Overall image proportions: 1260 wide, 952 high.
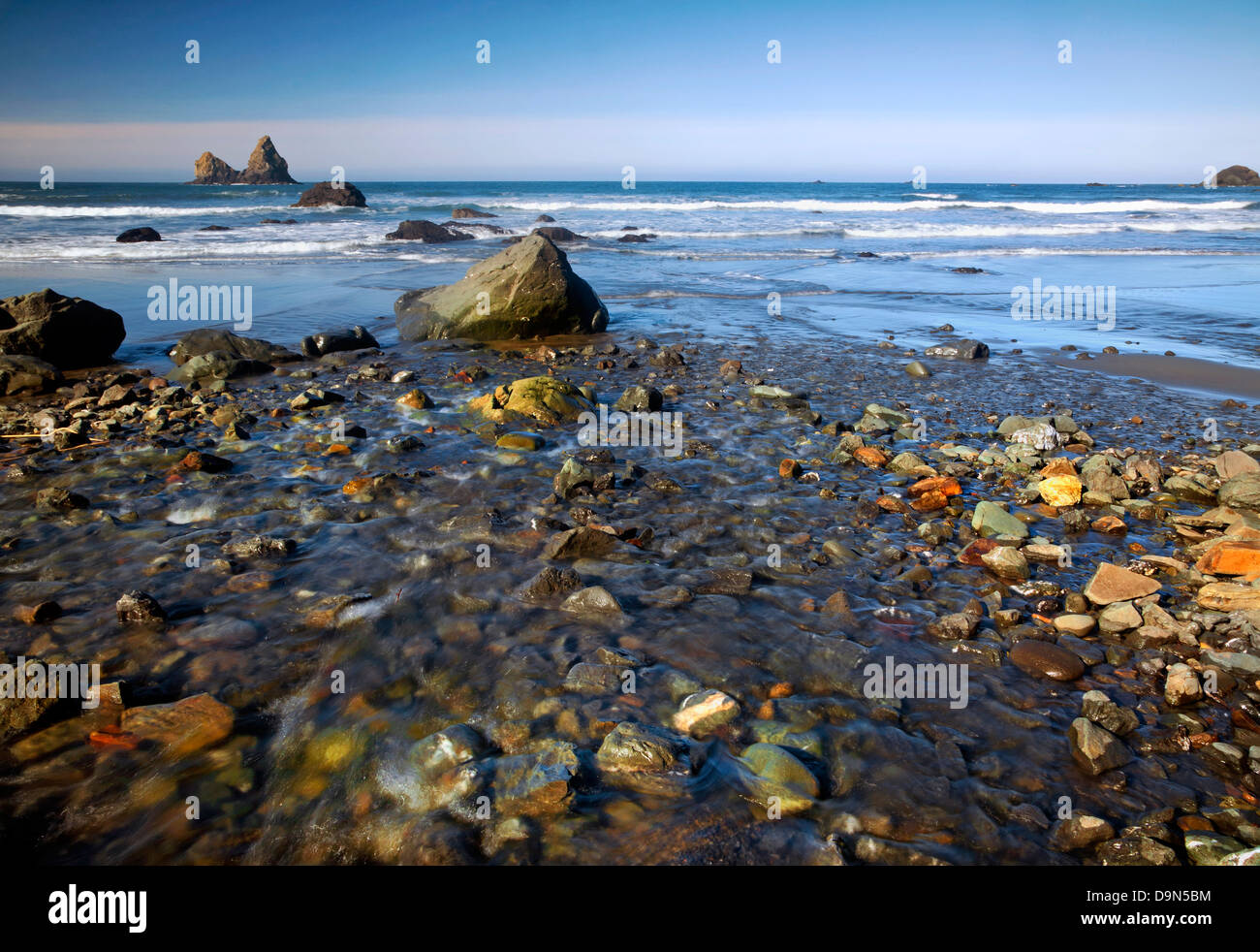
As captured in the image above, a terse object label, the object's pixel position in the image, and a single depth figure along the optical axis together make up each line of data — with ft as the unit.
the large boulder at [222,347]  31.58
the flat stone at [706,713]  10.30
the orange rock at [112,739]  9.90
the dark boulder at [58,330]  30.01
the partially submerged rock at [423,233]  89.76
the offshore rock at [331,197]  158.51
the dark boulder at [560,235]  89.74
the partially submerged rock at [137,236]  79.71
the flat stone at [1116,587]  13.12
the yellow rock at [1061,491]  17.69
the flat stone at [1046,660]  11.41
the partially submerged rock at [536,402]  24.22
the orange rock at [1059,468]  18.75
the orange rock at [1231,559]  13.79
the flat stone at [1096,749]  9.45
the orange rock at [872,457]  20.39
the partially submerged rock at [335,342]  33.37
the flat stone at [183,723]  10.00
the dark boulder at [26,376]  27.40
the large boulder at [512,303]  37.19
